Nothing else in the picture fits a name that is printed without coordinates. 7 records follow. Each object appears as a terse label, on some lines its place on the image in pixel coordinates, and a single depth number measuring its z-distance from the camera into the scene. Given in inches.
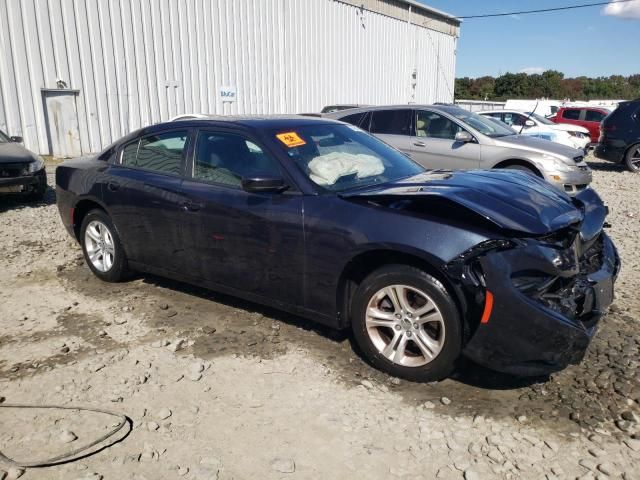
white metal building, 526.6
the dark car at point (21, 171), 317.7
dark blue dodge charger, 113.5
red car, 766.5
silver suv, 328.2
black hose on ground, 99.9
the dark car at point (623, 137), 514.0
